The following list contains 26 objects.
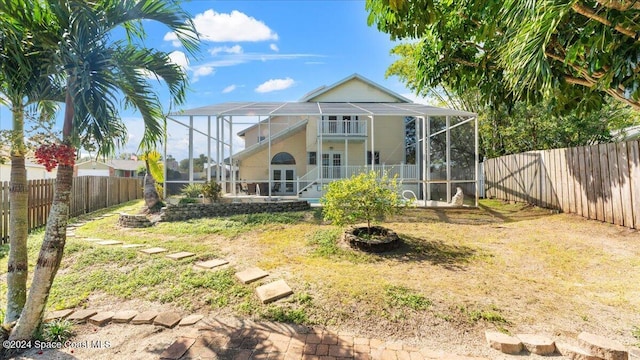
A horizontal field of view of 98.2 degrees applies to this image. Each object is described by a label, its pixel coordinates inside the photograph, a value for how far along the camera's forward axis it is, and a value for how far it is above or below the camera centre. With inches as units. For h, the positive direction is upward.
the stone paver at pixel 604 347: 106.1 -62.9
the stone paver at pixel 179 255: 212.5 -51.8
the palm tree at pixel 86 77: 112.0 +48.1
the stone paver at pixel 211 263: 195.5 -54.0
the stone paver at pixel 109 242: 254.1 -48.8
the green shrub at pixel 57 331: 121.2 -63.4
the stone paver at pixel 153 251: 225.0 -50.6
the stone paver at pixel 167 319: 130.1 -62.4
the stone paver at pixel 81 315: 136.6 -63.2
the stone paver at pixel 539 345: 111.4 -64.0
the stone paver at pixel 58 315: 136.0 -62.8
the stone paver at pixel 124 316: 135.7 -63.0
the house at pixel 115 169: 1314.5 +101.3
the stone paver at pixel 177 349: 106.7 -63.8
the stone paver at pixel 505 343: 112.1 -63.9
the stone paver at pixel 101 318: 134.4 -63.3
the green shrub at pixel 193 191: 422.9 -2.7
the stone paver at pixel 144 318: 133.6 -62.8
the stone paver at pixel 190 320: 130.0 -62.4
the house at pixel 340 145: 558.9 +109.4
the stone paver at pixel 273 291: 148.9 -57.3
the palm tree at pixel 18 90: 105.8 +43.5
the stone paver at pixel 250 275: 170.7 -55.1
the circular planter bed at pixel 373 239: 232.1 -43.6
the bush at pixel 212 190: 397.4 -1.3
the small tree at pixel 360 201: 240.4 -11.0
